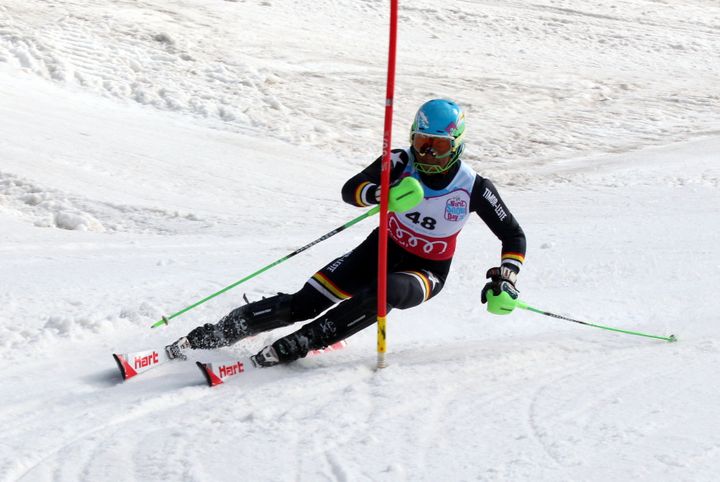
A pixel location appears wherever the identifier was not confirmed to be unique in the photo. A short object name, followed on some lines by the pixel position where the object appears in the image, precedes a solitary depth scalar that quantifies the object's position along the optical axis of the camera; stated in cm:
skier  916
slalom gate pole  804
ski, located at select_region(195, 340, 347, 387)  865
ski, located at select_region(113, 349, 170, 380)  885
